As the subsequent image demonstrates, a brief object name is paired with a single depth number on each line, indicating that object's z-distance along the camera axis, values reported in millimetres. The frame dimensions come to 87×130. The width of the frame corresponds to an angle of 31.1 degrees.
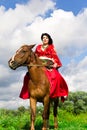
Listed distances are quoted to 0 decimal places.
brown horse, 4782
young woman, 5024
